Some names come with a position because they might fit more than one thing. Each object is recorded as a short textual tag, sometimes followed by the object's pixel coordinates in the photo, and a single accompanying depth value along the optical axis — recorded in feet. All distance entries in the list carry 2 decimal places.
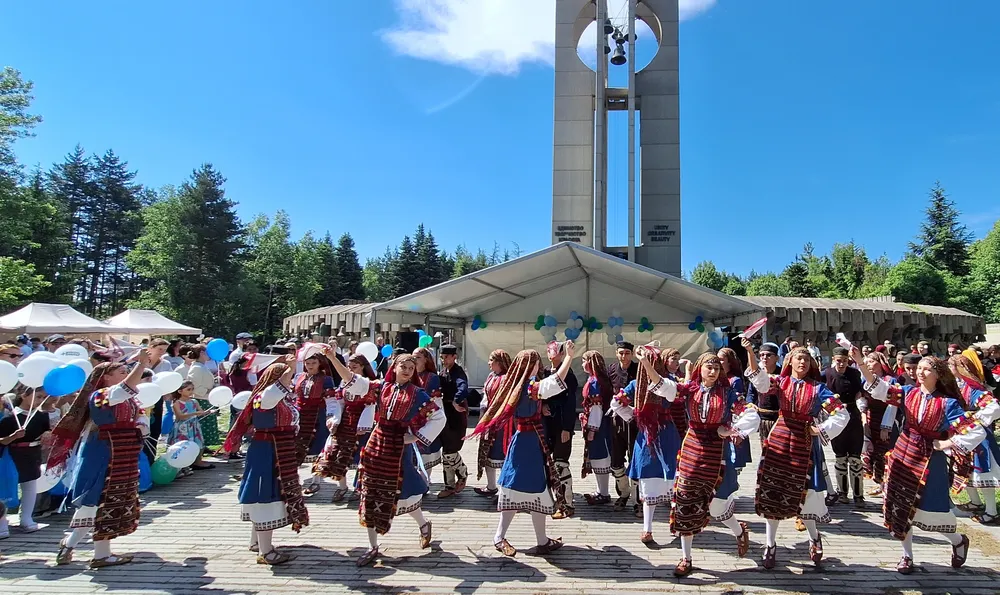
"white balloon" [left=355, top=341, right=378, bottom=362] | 21.64
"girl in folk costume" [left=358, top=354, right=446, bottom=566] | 13.93
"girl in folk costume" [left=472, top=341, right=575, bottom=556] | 14.07
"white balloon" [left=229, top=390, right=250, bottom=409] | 18.47
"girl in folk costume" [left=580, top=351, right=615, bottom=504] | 18.21
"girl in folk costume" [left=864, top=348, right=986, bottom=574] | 13.00
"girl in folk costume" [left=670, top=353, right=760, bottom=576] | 13.33
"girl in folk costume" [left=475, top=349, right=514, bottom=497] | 16.47
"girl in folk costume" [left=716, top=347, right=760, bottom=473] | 14.35
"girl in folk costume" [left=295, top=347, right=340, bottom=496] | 19.17
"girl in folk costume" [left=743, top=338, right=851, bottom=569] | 13.47
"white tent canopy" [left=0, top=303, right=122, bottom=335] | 43.21
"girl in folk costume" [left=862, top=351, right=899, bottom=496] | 18.62
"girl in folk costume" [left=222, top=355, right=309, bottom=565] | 13.84
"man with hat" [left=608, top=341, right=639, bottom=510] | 19.19
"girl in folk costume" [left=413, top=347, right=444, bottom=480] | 17.97
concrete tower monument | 57.77
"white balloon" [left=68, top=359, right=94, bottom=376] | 18.46
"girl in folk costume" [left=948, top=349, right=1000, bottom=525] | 13.57
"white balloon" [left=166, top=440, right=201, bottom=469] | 20.86
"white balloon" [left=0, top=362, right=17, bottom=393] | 15.33
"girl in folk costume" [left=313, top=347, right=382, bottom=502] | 19.35
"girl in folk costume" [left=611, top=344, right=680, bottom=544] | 15.65
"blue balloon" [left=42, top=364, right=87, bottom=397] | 15.39
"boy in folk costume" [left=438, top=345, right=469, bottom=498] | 20.58
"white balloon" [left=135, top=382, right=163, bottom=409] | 14.57
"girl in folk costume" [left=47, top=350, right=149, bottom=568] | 13.79
